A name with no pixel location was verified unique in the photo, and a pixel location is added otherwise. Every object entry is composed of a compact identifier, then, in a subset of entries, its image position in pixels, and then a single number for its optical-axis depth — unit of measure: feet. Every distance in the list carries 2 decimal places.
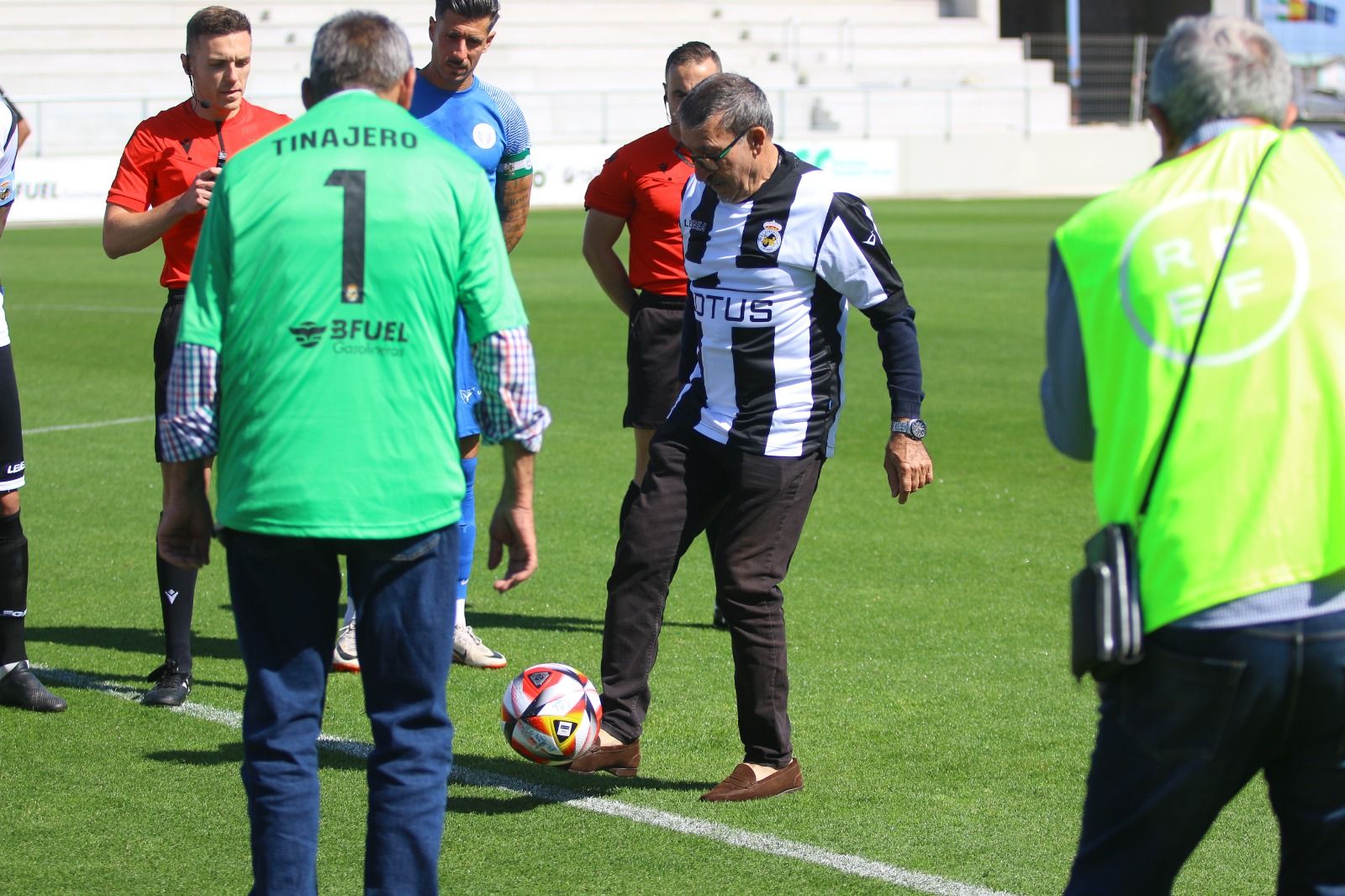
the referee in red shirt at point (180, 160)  33.50
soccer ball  29.66
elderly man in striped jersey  29.73
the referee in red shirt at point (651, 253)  42.45
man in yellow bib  16.42
